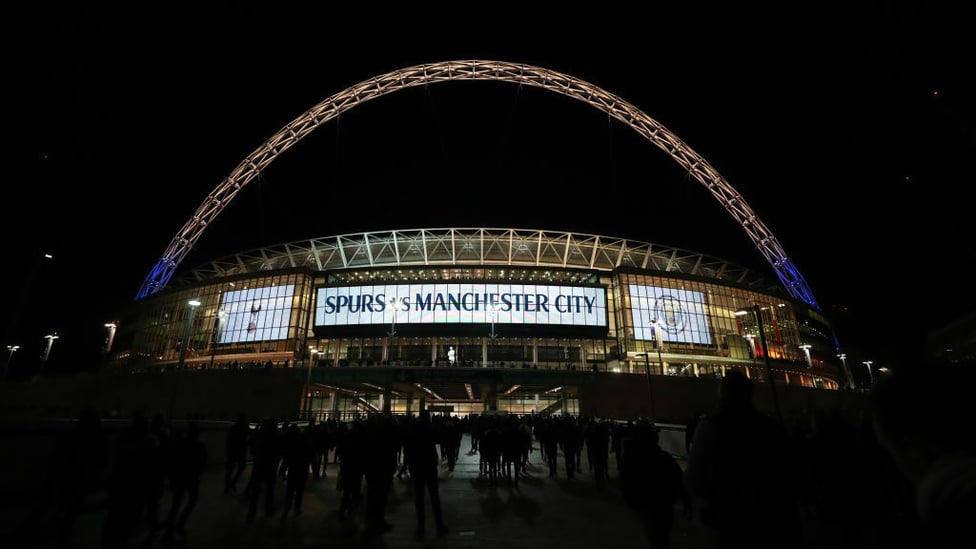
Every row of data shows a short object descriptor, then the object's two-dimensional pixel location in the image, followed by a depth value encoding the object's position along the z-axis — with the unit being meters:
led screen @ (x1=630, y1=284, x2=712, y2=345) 57.38
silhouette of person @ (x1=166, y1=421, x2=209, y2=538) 7.93
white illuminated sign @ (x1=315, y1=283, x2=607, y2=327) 55.69
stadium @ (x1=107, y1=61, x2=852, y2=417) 55.22
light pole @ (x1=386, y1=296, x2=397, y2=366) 50.89
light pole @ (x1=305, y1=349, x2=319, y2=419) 38.06
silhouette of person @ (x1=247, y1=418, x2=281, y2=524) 9.38
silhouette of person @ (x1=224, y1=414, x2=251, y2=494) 11.98
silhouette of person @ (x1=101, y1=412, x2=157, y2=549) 6.20
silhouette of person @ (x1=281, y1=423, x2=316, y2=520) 9.18
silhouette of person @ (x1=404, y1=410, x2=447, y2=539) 8.02
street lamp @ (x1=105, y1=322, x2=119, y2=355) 69.12
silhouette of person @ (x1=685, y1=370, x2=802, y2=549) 2.98
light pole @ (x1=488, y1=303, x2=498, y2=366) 55.56
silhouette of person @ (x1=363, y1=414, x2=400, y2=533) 8.04
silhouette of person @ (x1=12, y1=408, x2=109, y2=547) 6.88
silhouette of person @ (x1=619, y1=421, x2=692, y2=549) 5.26
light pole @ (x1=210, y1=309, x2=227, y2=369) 55.81
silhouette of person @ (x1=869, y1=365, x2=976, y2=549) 1.23
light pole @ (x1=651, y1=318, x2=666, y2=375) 53.00
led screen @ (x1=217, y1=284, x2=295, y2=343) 58.31
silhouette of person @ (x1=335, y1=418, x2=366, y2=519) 8.88
